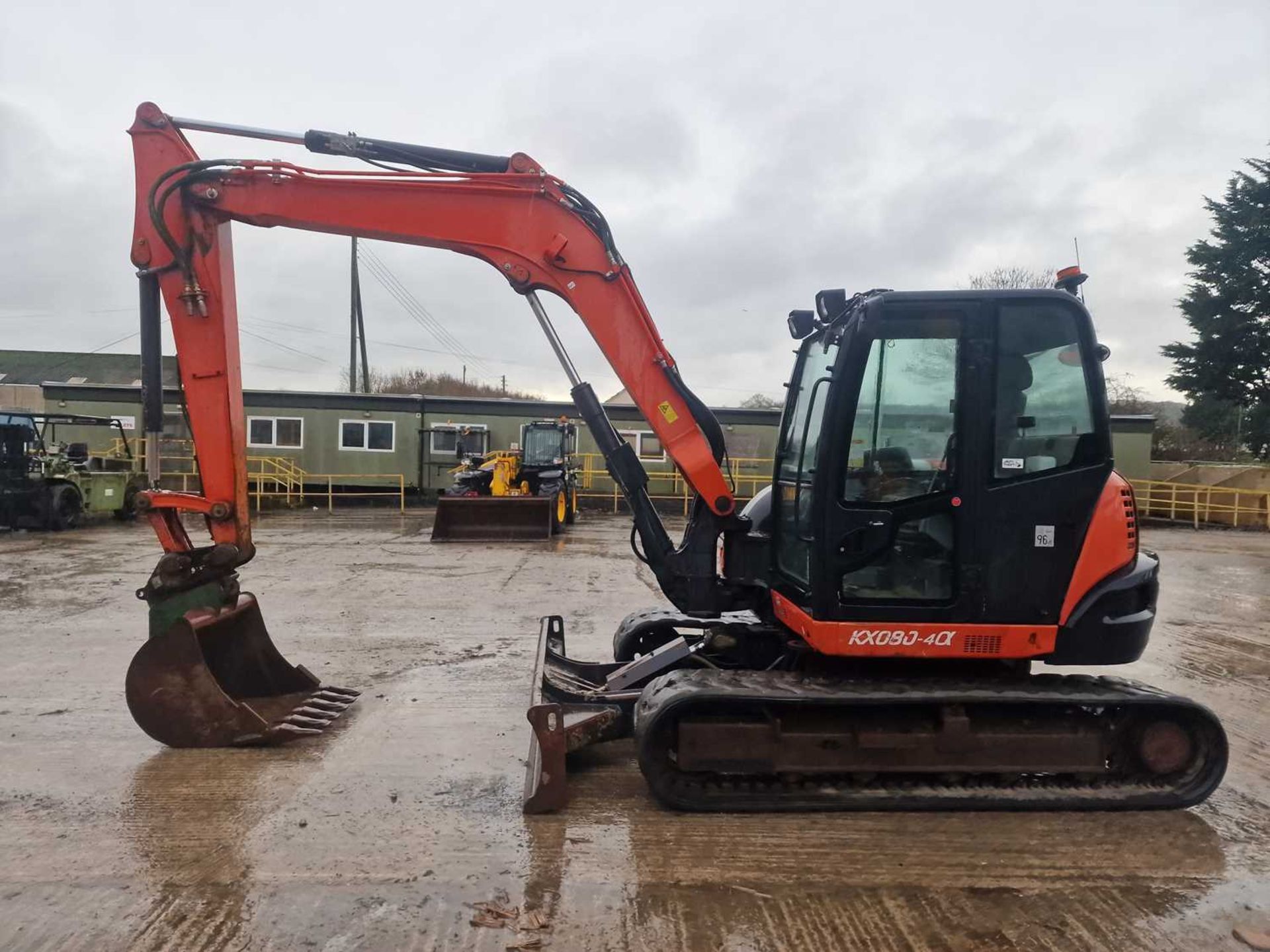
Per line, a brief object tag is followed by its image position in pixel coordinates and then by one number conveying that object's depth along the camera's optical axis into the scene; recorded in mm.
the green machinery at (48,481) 15812
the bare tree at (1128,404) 38844
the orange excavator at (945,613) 3678
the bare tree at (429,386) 50312
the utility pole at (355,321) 32031
